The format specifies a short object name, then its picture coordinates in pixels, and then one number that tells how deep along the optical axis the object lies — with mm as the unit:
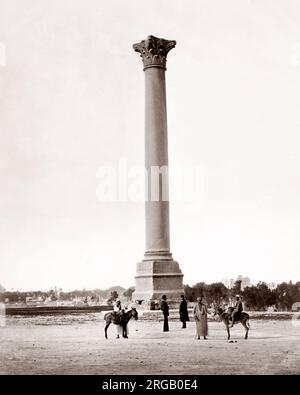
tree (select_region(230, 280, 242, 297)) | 48547
